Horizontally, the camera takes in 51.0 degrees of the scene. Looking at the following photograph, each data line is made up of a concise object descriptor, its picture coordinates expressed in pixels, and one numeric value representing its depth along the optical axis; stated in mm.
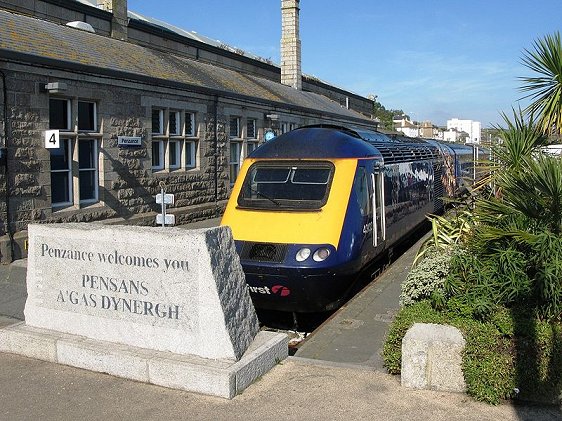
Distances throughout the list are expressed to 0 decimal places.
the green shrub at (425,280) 6266
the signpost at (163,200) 10680
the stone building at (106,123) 11305
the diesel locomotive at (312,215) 7887
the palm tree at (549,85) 8227
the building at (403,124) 95588
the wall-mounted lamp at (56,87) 11477
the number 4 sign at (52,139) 11436
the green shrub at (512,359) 4805
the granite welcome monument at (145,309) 5289
